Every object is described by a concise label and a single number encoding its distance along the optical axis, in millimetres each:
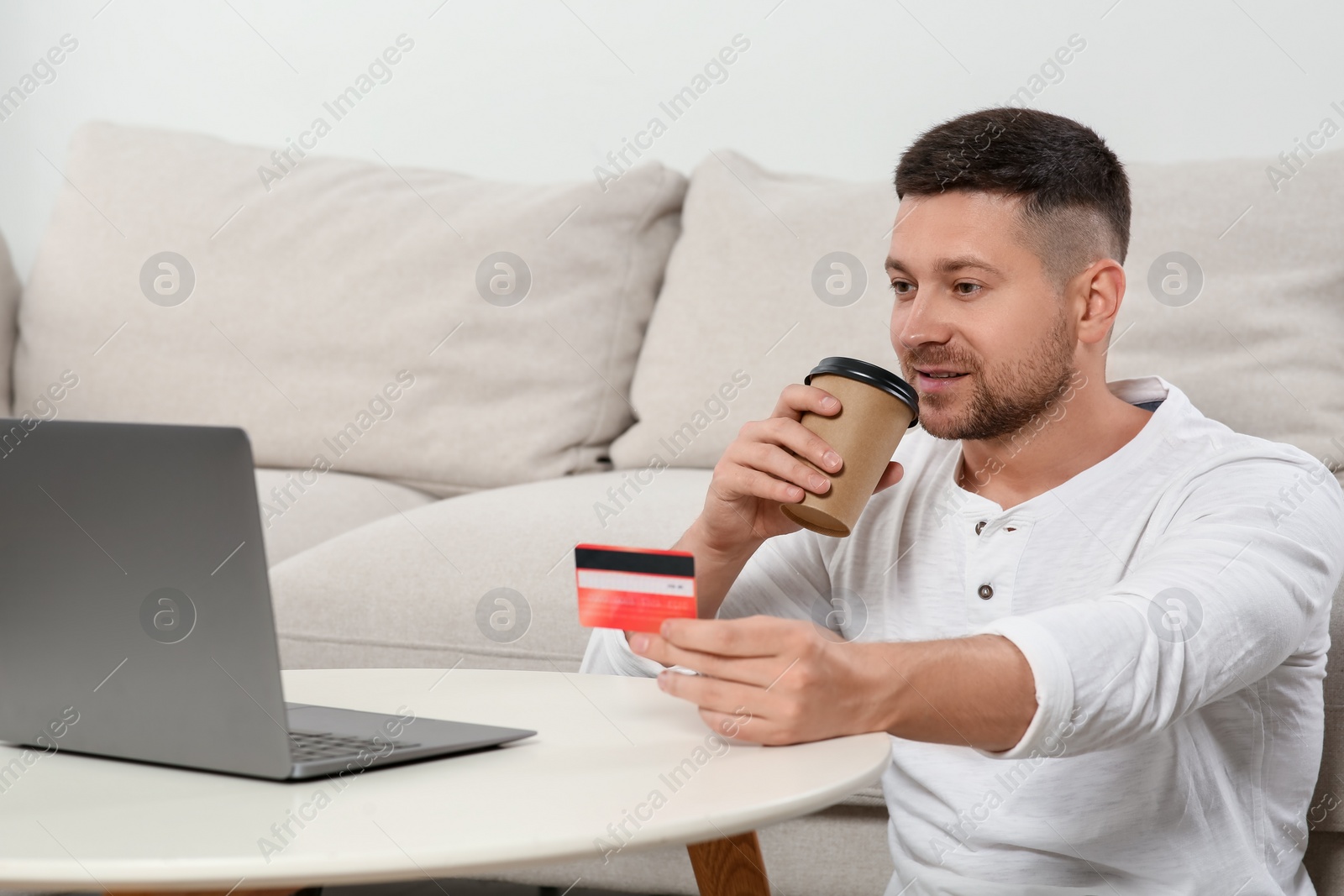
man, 1611
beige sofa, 2165
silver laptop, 1515
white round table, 1474
